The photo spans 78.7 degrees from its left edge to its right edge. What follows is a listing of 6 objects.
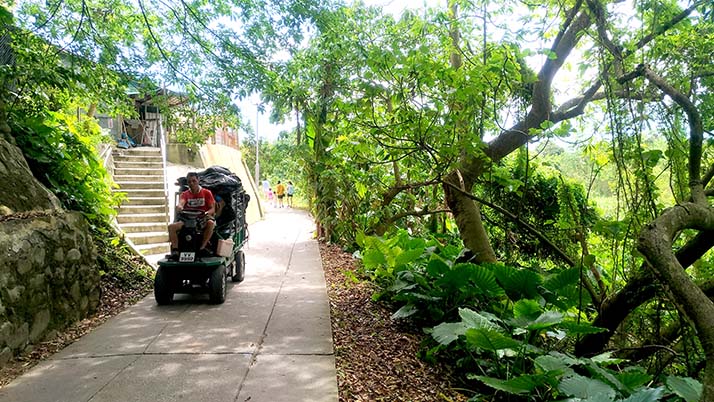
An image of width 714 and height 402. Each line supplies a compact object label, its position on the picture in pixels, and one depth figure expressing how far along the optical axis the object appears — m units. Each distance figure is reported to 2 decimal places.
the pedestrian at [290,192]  24.70
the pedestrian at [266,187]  25.24
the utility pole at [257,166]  23.81
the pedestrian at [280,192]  23.88
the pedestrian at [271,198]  25.78
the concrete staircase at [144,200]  8.29
